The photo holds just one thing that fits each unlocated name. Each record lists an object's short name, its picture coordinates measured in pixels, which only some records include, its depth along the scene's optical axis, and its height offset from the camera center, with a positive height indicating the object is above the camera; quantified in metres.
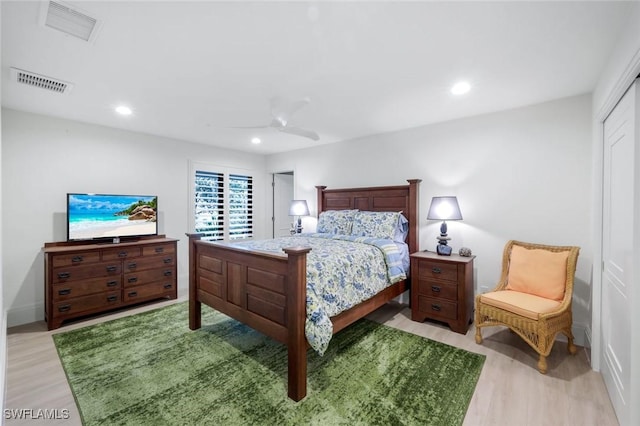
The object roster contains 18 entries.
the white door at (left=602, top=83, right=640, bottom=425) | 1.75 -0.26
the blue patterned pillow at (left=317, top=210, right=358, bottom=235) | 4.22 -0.16
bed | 2.06 -0.72
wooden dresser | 3.22 -0.84
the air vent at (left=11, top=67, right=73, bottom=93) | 2.42 +1.17
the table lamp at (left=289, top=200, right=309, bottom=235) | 5.14 +0.00
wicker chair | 2.37 -0.82
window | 5.11 +0.10
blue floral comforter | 2.13 -0.59
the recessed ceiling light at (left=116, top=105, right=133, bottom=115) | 3.24 +1.18
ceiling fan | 2.61 +0.99
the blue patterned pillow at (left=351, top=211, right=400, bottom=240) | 3.78 -0.18
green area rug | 1.88 -1.35
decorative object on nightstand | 3.35 -0.48
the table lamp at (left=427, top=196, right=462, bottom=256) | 3.38 -0.02
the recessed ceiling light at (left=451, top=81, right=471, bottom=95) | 2.62 +1.19
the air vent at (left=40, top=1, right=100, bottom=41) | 1.67 +1.19
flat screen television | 3.58 -0.08
